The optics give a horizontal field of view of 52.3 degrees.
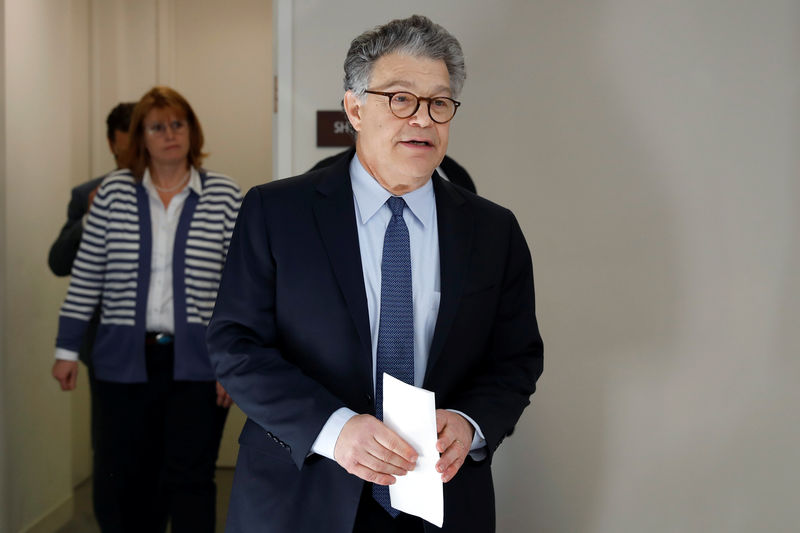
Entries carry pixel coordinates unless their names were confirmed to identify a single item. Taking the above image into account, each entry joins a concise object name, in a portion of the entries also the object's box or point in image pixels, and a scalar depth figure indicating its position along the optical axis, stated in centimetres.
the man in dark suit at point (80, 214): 341
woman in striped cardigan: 296
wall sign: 283
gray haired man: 155
